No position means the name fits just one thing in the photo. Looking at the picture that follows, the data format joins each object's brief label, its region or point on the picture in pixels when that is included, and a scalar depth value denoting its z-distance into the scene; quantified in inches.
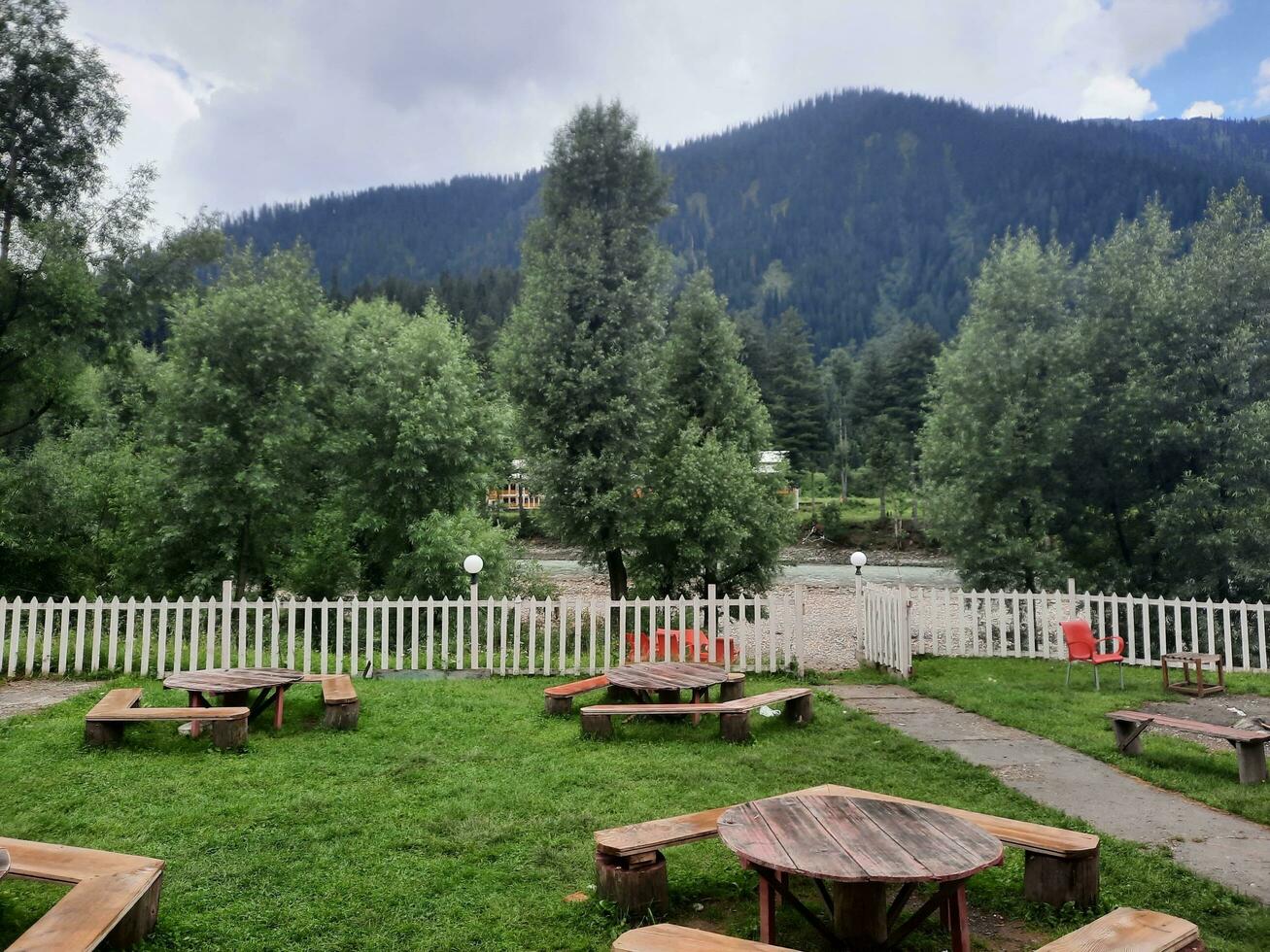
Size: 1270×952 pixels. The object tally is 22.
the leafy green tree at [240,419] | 625.3
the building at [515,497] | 1967.5
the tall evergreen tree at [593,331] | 615.8
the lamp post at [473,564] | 453.4
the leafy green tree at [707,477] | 668.7
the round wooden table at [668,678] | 303.6
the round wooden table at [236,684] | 287.6
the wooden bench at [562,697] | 337.7
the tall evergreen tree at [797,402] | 2244.1
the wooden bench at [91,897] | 122.3
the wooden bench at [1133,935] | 120.7
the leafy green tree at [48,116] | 650.2
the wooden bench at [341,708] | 310.0
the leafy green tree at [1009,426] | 651.5
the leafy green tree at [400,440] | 699.4
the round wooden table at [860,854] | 120.1
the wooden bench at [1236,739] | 244.7
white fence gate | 437.7
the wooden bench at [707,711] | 293.3
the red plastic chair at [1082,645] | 384.2
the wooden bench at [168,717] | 274.2
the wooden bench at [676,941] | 117.5
